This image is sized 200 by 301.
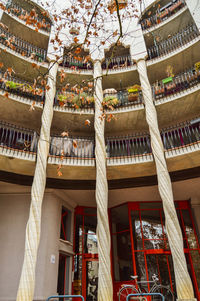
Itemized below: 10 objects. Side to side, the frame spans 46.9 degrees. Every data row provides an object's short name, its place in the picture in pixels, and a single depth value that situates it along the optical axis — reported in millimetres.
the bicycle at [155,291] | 9828
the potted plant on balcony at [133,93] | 12273
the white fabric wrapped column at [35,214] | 6820
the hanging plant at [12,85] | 10333
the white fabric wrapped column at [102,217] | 7328
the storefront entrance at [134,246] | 10547
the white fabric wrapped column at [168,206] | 7064
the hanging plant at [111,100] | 11438
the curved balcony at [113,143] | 11117
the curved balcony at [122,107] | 10797
